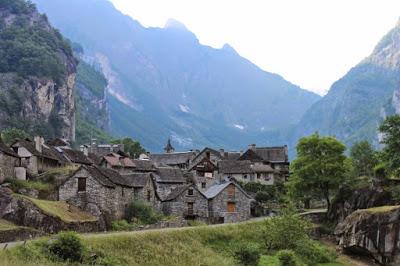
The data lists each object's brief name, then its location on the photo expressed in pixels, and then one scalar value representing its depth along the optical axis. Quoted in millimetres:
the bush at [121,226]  63656
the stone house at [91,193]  64312
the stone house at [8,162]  65062
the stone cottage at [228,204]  82750
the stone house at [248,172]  110562
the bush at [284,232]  65562
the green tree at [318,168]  84625
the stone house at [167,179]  91169
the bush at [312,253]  62812
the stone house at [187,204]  80875
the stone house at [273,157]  118250
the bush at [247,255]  52188
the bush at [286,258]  54844
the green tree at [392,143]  69438
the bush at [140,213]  70438
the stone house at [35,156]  73750
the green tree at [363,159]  90062
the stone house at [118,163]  94788
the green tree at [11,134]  107300
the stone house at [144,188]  75500
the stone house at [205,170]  108569
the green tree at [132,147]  136375
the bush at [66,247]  38844
